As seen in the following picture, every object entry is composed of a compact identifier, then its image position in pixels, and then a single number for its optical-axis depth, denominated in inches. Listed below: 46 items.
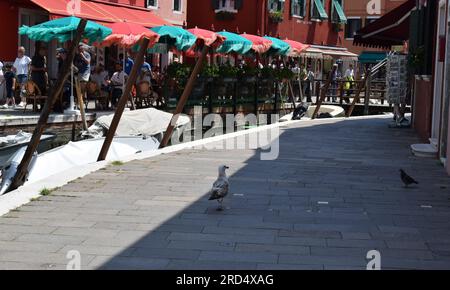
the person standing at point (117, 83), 886.4
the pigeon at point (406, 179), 376.8
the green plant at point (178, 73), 900.0
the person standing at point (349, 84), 1272.1
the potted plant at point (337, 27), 1980.4
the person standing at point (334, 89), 1336.2
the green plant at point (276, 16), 1654.8
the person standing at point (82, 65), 796.6
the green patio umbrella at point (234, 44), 1065.5
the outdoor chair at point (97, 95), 842.2
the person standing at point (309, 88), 1349.2
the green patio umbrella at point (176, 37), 933.8
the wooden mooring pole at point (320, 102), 951.0
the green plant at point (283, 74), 1127.6
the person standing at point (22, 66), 855.1
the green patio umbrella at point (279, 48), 1181.7
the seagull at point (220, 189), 312.0
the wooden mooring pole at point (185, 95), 571.4
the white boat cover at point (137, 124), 711.7
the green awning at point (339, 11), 1976.5
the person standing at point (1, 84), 877.2
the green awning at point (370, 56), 2131.6
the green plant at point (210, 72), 934.1
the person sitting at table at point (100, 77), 913.7
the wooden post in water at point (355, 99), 994.8
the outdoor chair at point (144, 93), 900.6
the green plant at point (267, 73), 1090.7
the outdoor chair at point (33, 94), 768.9
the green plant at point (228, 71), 971.1
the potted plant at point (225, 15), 1612.9
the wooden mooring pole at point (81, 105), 717.9
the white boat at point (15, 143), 564.7
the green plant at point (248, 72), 1022.3
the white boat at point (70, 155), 514.0
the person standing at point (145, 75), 928.2
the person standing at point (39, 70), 783.1
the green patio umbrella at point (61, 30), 778.8
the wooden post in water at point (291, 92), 1153.9
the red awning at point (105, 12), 956.6
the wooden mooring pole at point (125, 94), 493.4
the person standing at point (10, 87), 852.6
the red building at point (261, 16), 1619.1
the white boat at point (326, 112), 971.9
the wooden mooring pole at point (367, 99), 1124.5
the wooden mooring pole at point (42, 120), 408.8
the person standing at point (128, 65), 949.1
